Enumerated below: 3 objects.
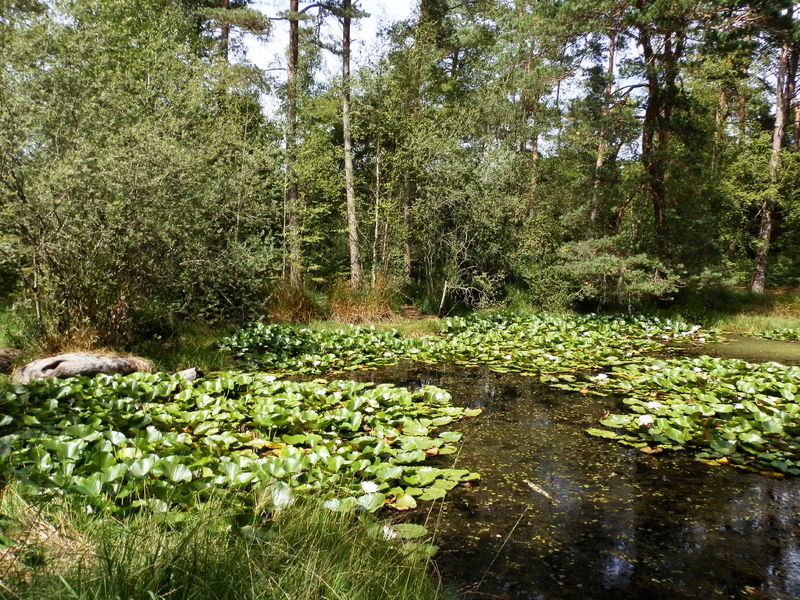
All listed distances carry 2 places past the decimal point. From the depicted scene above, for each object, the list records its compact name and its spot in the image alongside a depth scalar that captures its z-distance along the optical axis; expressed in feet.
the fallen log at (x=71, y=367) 14.90
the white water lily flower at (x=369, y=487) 8.40
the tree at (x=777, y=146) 44.27
